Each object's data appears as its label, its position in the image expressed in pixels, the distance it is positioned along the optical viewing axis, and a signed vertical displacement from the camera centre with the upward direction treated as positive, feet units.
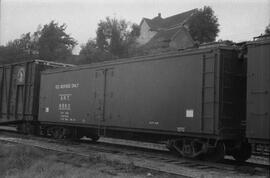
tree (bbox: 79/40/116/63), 145.38 +23.85
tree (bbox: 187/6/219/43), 188.96 +46.89
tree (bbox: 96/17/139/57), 160.31 +36.12
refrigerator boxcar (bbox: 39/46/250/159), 31.63 +1.82
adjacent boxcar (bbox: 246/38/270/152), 28.19 +2.16
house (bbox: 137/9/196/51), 164.96 +45.22
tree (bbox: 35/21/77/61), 175.73 +36.02
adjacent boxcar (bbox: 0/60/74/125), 57.57 +3.83
